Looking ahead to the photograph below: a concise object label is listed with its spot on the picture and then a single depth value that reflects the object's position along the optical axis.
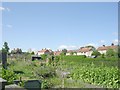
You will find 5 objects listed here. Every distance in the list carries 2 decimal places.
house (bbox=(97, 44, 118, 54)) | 35.47
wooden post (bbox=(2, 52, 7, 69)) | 5.89
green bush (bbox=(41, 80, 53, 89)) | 4.87
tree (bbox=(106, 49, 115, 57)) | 23.89
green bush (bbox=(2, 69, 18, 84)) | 3.15
